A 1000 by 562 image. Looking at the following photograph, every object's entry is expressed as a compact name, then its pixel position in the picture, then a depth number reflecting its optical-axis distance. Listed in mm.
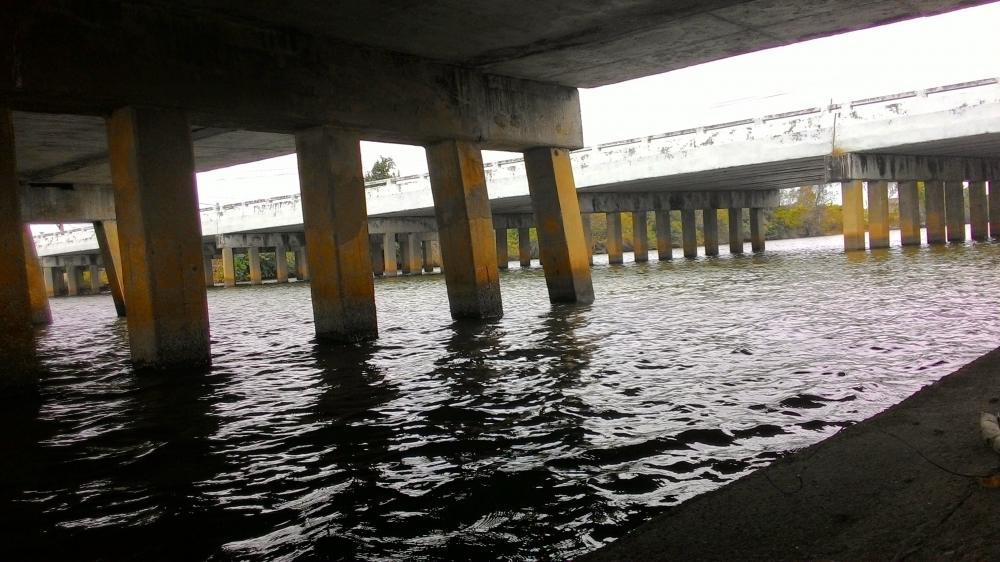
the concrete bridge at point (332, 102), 9133
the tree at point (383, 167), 82481
